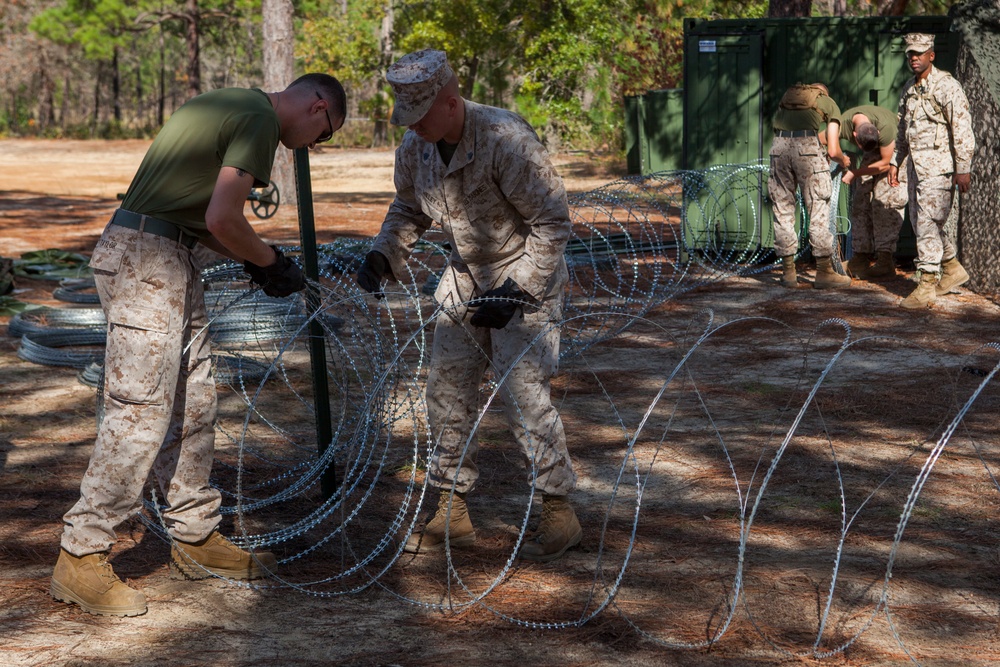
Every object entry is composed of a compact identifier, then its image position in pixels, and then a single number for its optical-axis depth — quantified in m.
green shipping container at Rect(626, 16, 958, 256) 11.25
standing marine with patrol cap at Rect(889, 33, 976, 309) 8.77
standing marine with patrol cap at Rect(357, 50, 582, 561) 4.03
